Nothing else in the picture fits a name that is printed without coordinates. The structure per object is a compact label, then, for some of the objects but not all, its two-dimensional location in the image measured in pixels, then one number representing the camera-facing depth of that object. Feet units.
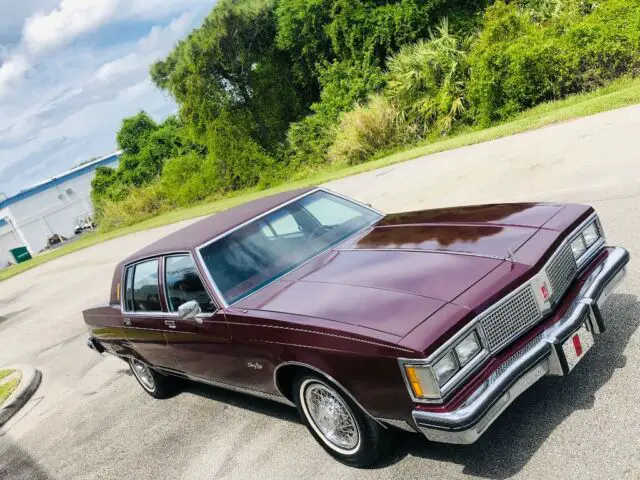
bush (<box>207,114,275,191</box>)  85.05
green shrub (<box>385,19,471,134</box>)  57.41
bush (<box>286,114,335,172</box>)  75.15
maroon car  10.39
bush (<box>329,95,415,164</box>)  63.00
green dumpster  134.00
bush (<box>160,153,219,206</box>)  91.35
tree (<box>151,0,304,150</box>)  81.15
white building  206.69
